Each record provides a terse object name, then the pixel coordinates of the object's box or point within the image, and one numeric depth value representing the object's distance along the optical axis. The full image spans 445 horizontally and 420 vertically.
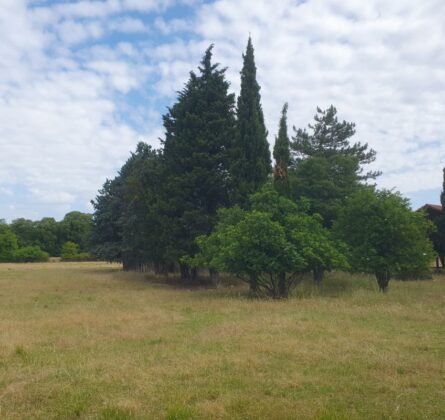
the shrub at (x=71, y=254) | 99.06
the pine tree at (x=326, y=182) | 30.72
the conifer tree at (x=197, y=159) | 28.92
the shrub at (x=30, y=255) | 92.88
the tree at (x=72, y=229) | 110.06
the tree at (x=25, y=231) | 106.38
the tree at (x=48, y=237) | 107.38
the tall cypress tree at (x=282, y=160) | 25.70
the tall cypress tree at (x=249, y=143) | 27.00
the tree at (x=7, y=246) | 93.25
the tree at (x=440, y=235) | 40.38
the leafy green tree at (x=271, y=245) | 20.86
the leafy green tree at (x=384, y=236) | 23.75
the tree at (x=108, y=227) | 49.64
